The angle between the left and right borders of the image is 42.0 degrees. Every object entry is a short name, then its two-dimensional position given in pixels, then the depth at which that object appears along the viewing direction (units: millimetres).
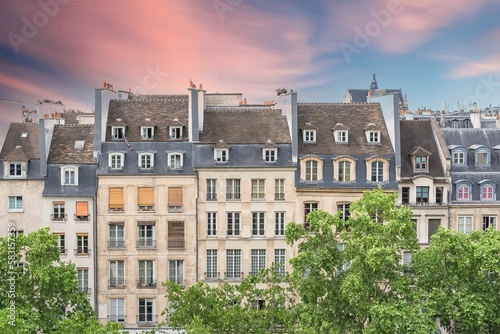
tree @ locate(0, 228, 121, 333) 28797
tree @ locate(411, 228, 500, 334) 28703
